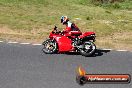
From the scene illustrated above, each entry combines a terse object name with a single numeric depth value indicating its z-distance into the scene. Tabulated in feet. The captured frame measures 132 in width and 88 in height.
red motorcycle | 71.51
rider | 72.12
